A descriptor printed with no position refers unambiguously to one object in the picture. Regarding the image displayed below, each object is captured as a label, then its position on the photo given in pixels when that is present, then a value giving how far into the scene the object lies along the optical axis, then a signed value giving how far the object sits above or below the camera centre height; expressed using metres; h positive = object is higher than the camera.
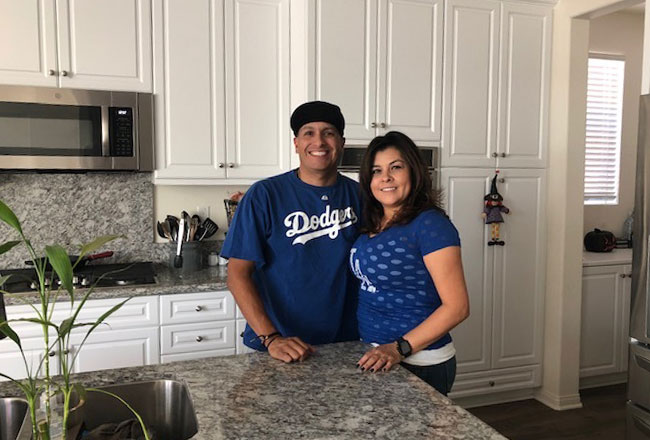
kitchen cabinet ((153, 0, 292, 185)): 3.02 +0.39
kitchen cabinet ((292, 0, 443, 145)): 3.04 +0.55
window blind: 4.40 +0.26
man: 1.83 -0.28
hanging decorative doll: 3.40 -0.28
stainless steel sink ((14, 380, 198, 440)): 1.34 -0.59
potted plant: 0.84 -0.34
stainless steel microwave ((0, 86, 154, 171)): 2.76 +0.16
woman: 1.53 -0.31
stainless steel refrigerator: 2.47 -0.58
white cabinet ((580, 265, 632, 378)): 3.74 -1.04
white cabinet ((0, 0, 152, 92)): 2.73 +0.58
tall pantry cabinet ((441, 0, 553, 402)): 3.37 -0.05
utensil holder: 3.21 -0.54
